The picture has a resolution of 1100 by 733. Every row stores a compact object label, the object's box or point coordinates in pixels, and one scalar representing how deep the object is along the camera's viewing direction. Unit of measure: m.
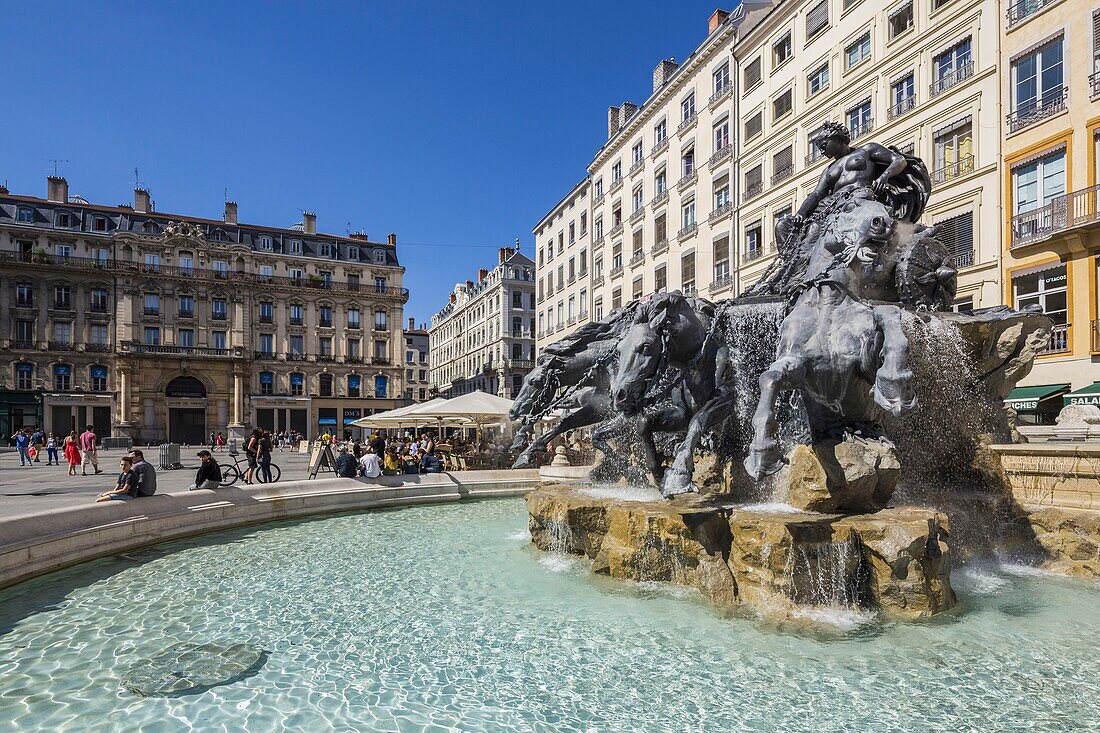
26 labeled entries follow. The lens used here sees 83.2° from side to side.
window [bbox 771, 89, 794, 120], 31.47
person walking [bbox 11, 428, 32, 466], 27.09
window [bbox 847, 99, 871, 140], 27.31
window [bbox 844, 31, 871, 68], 27.41
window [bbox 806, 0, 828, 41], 29.34
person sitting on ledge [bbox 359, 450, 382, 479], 13.63
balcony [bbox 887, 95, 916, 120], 25.12
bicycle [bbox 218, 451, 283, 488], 16.51
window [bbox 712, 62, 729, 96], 36.00
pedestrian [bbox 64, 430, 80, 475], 21.09
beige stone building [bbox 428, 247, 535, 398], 66.56
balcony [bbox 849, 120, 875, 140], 27.00
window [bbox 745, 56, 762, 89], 33.51
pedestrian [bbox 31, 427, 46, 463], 33.43
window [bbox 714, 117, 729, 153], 35.88
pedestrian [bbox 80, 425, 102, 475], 21.80
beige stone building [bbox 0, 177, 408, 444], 53.34
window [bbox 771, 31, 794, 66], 31.68
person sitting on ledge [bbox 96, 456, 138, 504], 9.25
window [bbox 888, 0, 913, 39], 25.64
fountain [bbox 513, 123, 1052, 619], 5.73
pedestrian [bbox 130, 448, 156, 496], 9.38
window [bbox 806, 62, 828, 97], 29.59
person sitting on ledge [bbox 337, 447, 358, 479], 14.25
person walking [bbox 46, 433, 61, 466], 27.78
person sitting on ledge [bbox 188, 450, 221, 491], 11.91
